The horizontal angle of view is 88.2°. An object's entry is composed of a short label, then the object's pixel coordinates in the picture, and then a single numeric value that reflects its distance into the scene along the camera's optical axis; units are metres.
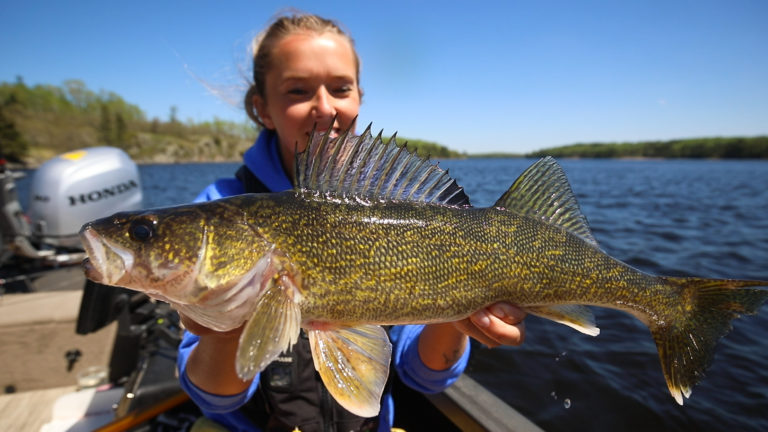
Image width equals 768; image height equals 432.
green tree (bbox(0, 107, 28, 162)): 54.52
